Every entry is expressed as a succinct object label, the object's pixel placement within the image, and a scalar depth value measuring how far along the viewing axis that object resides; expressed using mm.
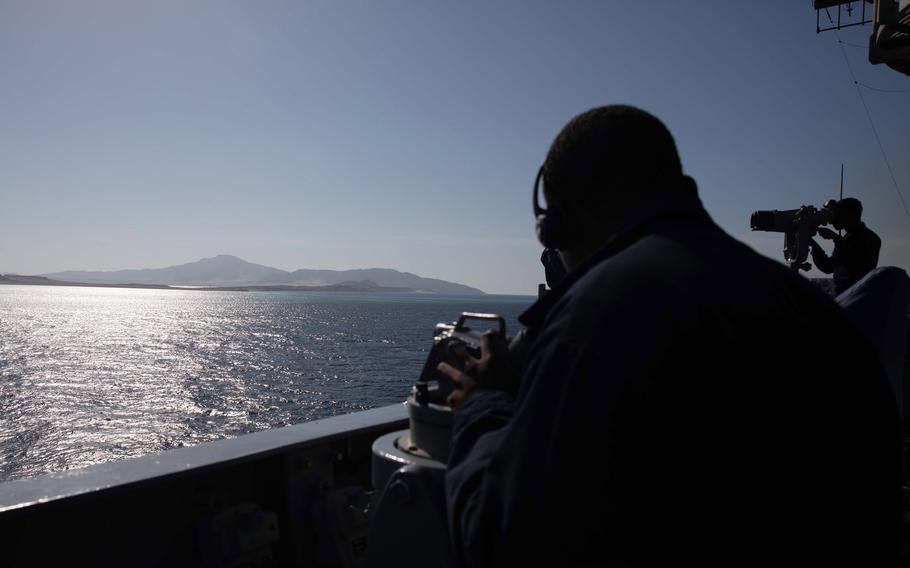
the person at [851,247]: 4762
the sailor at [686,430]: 1021
